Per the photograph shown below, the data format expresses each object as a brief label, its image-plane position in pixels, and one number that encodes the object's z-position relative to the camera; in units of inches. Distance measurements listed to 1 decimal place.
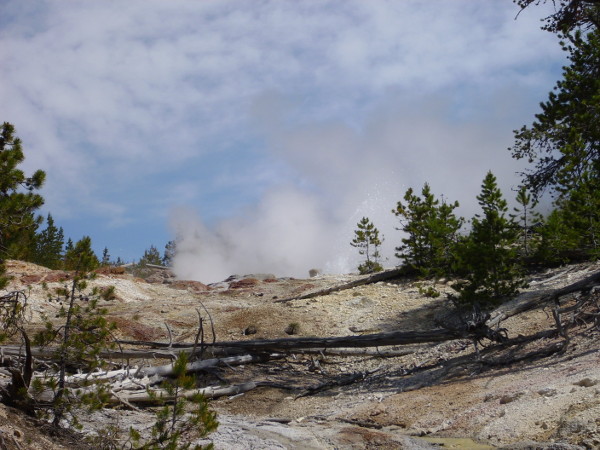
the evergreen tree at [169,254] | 4682.3
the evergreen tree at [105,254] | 3886.3
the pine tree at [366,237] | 1649.9
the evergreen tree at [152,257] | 4222.4
